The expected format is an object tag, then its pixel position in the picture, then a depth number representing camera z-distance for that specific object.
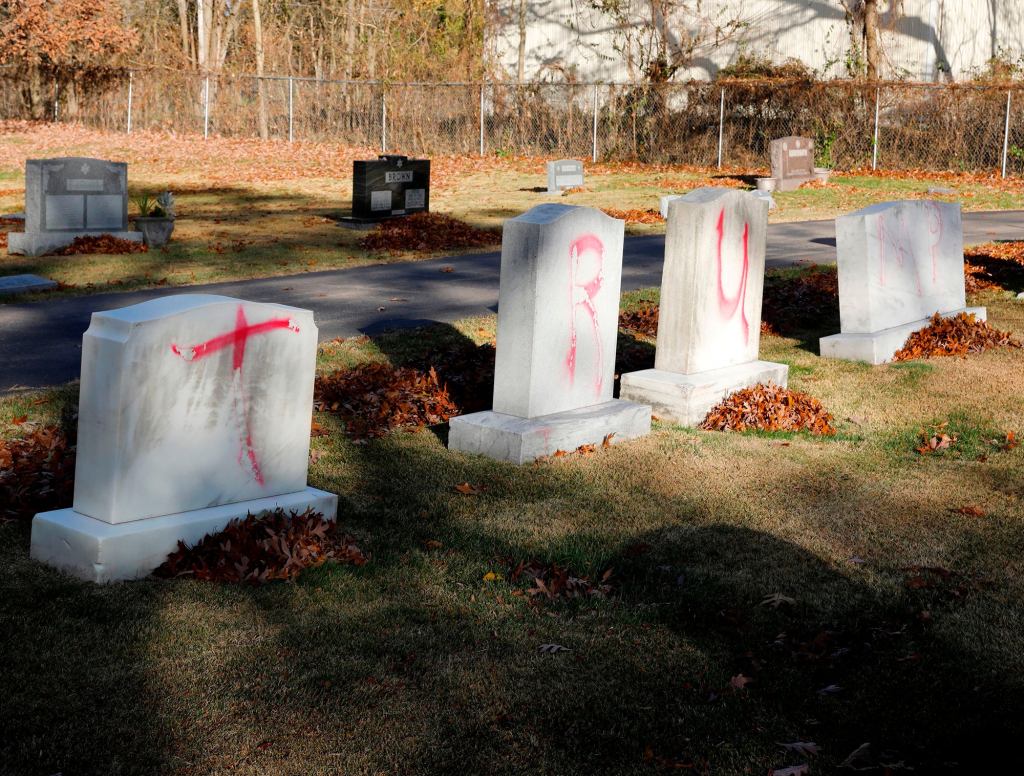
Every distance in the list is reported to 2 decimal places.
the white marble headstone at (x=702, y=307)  8.64
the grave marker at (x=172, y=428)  5.38
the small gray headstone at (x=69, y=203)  17.12
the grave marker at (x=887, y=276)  10.48
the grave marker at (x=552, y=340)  7.56
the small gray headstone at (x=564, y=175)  27.72
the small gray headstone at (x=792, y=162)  27.59
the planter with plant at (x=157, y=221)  17.69
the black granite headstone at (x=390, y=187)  21.27
